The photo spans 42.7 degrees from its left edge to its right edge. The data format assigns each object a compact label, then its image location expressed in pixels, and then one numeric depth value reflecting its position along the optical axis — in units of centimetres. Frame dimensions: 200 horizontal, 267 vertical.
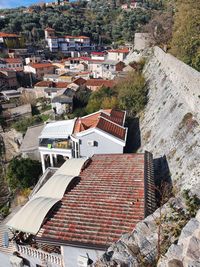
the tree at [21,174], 2008
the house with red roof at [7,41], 8812
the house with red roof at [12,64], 6873
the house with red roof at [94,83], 4315
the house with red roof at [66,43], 9431
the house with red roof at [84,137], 1773
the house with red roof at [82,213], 859
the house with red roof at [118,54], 6372
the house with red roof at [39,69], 6538
